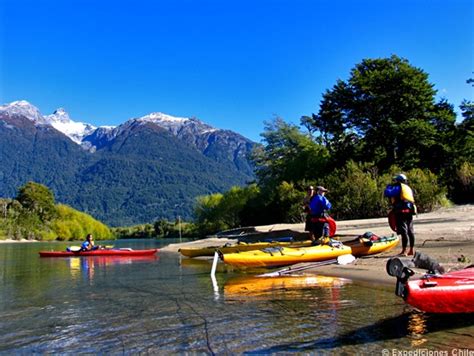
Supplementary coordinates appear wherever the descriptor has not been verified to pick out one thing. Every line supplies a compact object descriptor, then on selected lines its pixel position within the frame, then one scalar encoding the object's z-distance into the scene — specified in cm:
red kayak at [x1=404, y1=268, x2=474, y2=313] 540
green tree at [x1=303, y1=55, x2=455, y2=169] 3757
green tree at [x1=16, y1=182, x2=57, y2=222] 11706
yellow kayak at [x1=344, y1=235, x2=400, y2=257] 1349
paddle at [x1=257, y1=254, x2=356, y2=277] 1062
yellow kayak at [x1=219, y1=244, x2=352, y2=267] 1227
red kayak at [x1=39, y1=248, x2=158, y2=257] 2630
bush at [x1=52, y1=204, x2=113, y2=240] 11444
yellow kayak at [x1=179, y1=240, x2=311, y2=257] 1417
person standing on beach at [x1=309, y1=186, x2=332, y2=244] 1402
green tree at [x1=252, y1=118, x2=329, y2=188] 4878
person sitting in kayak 2809
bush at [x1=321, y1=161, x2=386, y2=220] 3127
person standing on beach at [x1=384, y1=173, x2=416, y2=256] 1212
